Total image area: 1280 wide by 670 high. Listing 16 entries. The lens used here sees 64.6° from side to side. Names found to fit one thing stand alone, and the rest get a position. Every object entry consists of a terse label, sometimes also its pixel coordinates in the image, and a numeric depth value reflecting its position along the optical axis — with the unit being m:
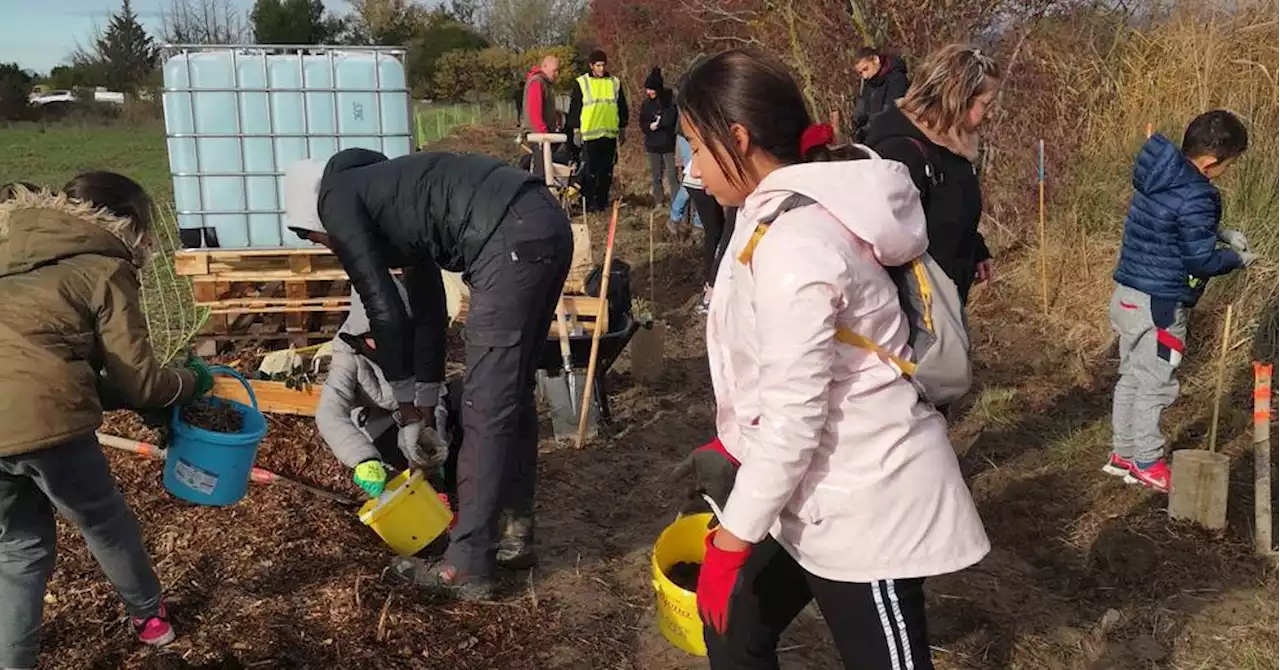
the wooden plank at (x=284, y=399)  4.57
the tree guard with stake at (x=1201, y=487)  3.92
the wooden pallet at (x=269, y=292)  5.61
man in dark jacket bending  3.21
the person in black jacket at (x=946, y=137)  3.18
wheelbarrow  5.02
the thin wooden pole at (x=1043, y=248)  6.87
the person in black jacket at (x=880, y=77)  7.04
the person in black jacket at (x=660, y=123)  10.98
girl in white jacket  1.70
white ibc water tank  5.50
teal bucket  2.96
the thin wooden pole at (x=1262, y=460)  3.63
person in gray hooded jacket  3.54
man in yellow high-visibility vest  11.18
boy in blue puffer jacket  3.94
